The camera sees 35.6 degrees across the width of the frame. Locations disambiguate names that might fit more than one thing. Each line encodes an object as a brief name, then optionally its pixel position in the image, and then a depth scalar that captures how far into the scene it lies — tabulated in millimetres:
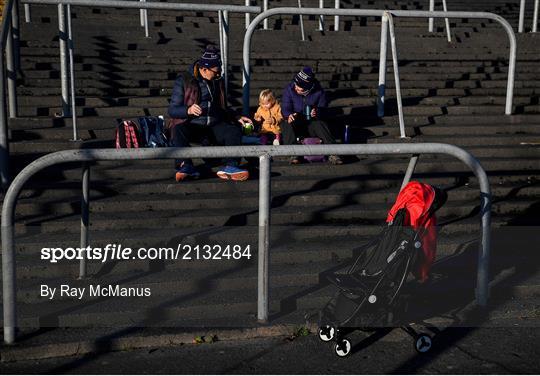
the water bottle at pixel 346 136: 8938
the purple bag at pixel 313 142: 8586
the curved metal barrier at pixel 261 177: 5324
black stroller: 5645
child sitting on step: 8867
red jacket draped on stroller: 5984
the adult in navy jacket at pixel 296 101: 8891
